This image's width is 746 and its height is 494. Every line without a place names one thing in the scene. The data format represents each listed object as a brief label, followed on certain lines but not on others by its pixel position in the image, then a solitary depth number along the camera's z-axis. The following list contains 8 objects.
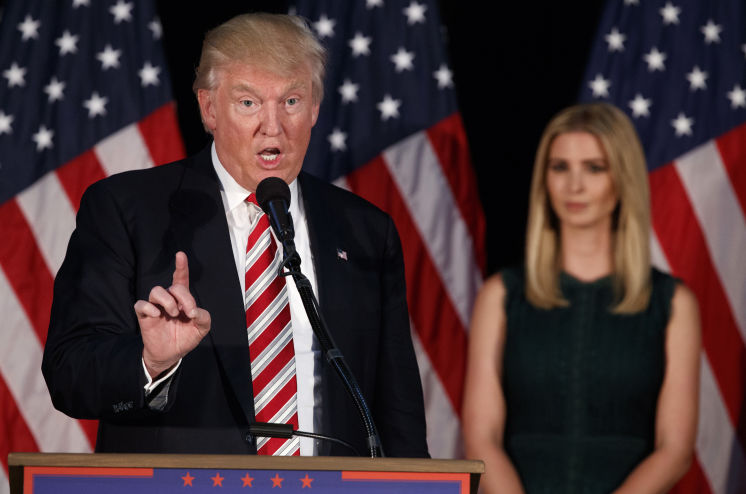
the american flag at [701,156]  15.88
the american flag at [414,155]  15.96
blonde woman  15.57
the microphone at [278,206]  14.84
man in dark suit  15.01
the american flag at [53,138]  15.85
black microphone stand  14.41
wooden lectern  12.40
